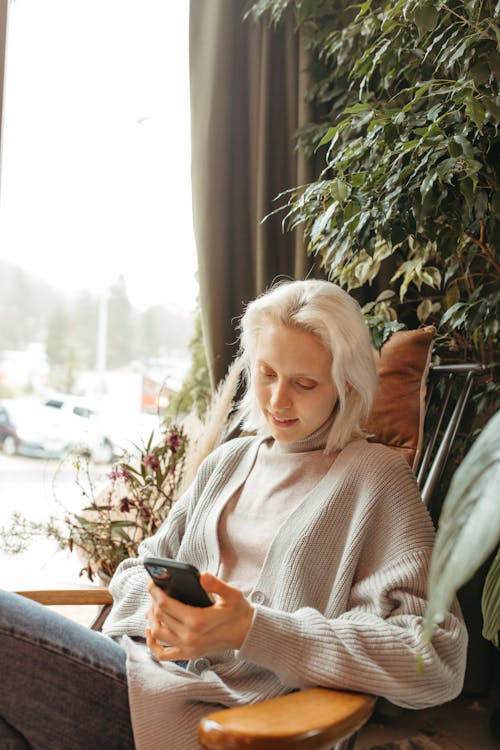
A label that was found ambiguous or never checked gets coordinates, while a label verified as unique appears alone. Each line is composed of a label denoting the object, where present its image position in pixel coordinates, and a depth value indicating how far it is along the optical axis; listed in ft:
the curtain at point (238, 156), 8.26
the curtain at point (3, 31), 8.09
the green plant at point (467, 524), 1.86
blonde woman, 3.62
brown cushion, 5.59
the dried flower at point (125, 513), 6.68
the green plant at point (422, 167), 4.88
